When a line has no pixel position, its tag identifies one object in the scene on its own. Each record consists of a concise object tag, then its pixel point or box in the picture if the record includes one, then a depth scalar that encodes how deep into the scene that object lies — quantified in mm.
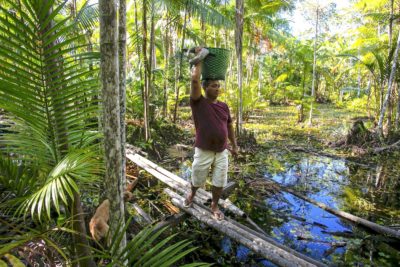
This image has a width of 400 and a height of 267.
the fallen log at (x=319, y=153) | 7541
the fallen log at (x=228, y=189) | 4706
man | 3240
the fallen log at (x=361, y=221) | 3840
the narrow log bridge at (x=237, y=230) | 2842
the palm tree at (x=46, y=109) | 1390
